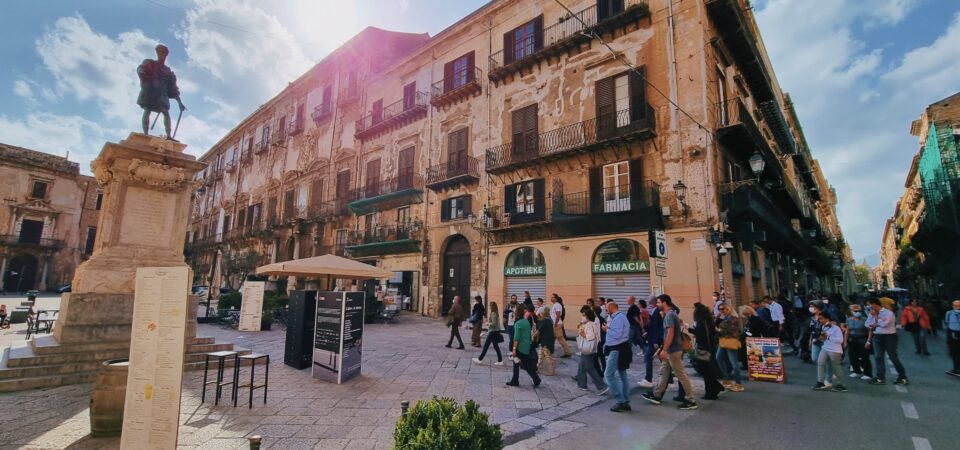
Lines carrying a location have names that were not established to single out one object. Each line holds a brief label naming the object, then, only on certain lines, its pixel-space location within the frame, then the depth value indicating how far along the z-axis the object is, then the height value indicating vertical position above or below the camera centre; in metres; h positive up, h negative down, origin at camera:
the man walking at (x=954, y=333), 8.84 -0.95
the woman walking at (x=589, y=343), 7.12 -1.01
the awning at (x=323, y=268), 8.77 +0.28
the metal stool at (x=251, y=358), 5.46 -1.05
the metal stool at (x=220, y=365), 5.57 -1.16
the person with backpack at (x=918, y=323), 11.89 -1.01
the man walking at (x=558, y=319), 10.80 -0.94
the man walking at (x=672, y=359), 6.23 -1.12
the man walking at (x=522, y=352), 7.43 -1.23
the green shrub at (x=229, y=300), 17.80 -0.88
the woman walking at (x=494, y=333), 9.30 -1.12
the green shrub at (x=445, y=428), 2.86 -1.04
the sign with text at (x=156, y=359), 3.63 -0.71
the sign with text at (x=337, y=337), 7.21 -1.00
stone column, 6.89 +0.88
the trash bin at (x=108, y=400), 4.24 -1.24
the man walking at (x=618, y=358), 6.08 -1.11
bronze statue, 8.48 +4.02
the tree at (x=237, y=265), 32.94 +1.25
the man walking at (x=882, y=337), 8.00 -0.96
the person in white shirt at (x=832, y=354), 7.48 -1.20
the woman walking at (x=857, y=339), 8.61 -1.07
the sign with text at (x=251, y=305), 14.16 -0.83
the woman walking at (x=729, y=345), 7.64 -1.10
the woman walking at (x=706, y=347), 6.73 -0.98
